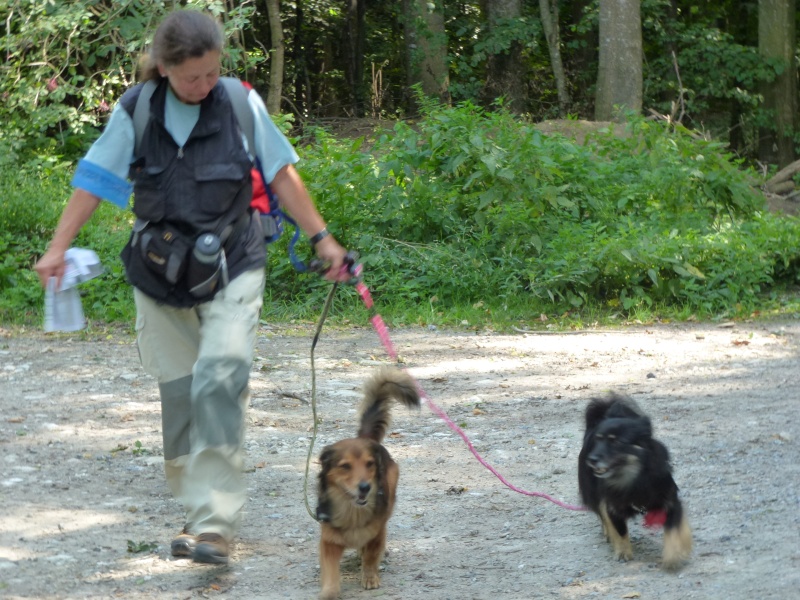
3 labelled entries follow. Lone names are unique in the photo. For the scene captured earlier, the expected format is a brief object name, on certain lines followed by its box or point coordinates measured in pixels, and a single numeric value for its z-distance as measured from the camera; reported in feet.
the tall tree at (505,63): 120.88
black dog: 27.91
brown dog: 26.78
